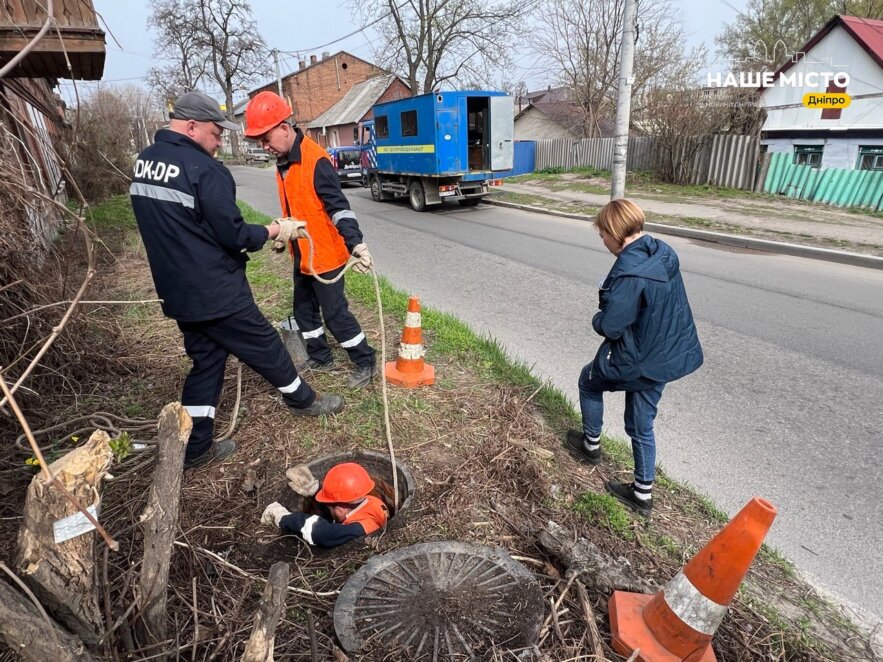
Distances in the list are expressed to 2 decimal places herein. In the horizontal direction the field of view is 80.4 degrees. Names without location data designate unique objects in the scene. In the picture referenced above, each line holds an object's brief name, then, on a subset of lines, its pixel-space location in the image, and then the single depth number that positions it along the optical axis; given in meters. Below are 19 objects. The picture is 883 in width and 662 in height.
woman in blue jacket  2.54
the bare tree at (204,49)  41.81
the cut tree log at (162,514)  1.47
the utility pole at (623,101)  10.93
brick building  49.31
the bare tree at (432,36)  24.20
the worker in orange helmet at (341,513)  2.36
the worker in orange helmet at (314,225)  3.47
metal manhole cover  1.85
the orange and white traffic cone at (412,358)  3.94
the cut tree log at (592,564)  2.09
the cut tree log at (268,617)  1.13
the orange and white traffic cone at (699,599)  1.71
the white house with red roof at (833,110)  15.29
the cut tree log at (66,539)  1.25
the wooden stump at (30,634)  1.11
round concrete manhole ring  2.83
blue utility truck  13.05
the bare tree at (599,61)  22.39
